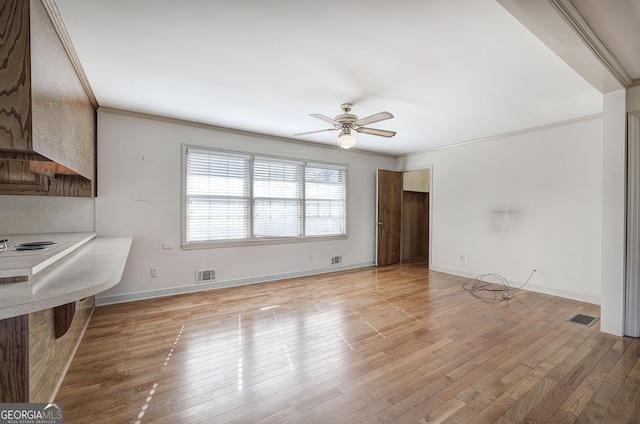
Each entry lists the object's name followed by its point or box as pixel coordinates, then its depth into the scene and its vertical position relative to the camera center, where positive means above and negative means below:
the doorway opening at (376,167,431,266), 6.04 -0.11
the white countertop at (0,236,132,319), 1.05 -0.34
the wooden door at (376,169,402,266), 6.01 -0.11
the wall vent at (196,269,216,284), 4.14 -0.98
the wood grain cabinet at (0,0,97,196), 1.36 +0.66
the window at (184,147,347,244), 4.16 +0.22
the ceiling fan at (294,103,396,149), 3.16 +1.00
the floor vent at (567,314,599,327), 3.08 -1.21
